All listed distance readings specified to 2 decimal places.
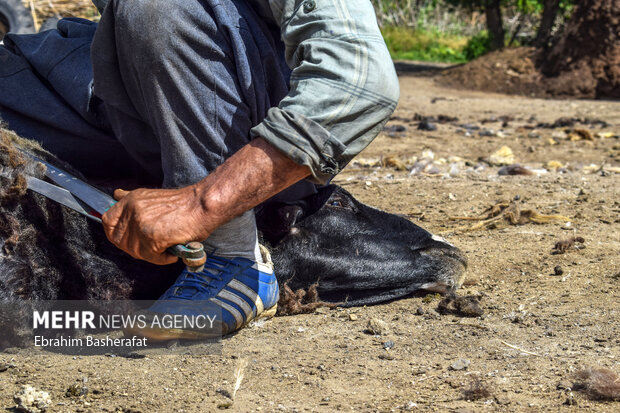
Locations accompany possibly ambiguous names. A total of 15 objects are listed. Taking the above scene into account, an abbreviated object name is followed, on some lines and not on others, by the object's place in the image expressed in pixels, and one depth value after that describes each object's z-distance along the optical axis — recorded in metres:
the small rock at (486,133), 5.69
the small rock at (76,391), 1.93
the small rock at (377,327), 2.14
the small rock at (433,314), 2.22
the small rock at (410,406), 1.89
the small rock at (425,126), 5.88
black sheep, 2.06
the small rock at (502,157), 3.80
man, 1.92
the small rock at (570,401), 1.88
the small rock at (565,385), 1.92
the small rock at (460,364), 2.00
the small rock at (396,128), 5.77
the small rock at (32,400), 1.88
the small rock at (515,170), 3.46
